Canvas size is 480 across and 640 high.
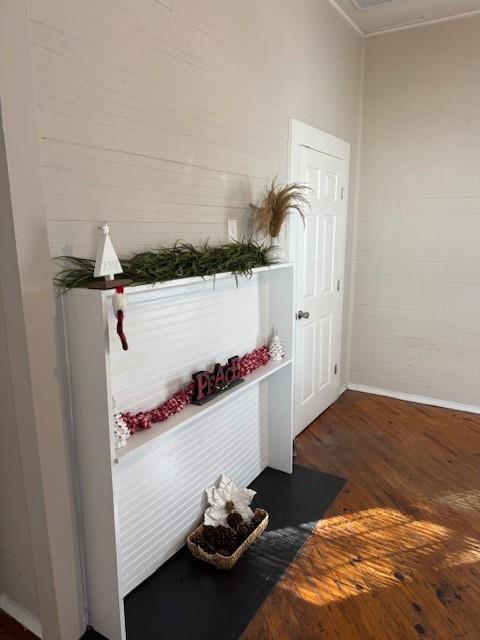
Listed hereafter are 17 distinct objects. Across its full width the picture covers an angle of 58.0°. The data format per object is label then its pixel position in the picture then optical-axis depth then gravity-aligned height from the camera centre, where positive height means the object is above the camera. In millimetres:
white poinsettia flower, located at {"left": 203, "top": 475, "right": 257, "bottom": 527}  2102 -1341
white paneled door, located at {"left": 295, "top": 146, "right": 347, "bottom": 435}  2949 -394
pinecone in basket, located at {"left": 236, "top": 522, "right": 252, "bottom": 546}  1989 -1389
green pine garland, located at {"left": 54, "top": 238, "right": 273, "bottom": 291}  1389 -127
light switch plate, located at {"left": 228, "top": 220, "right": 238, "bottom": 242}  2151 -3
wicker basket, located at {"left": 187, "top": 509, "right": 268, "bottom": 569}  1859 -1389
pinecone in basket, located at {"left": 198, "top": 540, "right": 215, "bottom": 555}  1920 -1393
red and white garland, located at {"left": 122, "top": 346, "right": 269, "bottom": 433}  1571 -687
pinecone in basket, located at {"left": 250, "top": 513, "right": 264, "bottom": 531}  2074 -1387
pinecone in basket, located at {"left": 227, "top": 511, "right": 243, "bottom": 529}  2057 -1361
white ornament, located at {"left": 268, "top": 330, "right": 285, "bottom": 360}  2434 -665
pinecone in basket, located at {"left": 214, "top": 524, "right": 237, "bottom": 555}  1926 -1368
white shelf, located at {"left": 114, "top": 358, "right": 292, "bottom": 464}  1446 -722
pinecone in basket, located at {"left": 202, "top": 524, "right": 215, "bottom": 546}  1962 -1371
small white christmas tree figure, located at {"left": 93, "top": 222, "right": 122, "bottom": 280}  1321 -84
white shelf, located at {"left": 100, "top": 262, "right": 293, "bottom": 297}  1357 -188
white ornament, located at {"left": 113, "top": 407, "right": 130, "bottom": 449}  1439 -662
